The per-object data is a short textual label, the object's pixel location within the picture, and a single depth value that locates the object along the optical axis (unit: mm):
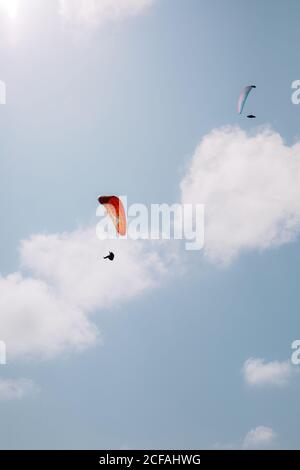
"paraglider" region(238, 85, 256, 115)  45312
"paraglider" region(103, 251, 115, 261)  35744
